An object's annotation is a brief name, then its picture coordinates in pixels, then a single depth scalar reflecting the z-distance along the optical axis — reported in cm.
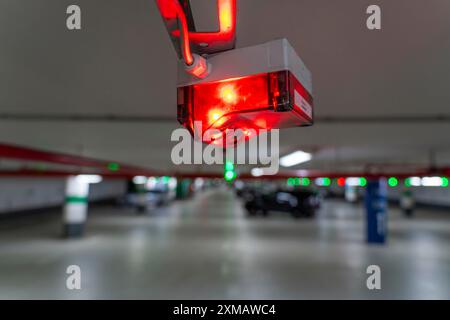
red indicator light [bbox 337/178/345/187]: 757
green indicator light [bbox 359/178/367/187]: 755
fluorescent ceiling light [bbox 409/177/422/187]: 676
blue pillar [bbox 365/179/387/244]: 757
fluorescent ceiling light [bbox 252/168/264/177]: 722
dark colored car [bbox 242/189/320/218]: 1326
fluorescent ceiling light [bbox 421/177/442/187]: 640
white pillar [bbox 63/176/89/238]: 780
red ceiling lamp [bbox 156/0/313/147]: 71
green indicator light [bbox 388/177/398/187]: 678
